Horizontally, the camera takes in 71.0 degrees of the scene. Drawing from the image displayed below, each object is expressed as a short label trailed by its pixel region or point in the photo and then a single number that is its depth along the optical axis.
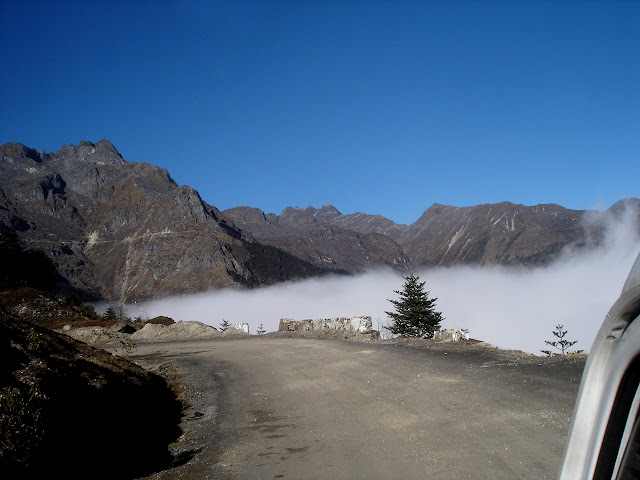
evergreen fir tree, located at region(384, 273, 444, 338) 37.34
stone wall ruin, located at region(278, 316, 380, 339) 21.83
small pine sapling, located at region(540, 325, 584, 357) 24.03
